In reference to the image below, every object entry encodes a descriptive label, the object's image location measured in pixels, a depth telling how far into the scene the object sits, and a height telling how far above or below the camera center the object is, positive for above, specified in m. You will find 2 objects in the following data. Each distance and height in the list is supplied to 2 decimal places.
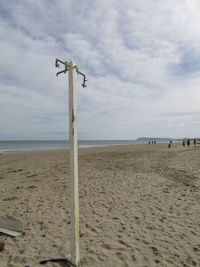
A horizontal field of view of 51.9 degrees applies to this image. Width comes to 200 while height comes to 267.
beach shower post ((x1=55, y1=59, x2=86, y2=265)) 3.04 -0.17
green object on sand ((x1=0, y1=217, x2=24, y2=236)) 4.21 -1.86
